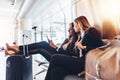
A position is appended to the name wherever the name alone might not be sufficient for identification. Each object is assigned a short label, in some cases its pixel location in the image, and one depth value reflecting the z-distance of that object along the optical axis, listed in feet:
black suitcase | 4.86
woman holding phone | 4.20
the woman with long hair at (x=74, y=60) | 3.01
